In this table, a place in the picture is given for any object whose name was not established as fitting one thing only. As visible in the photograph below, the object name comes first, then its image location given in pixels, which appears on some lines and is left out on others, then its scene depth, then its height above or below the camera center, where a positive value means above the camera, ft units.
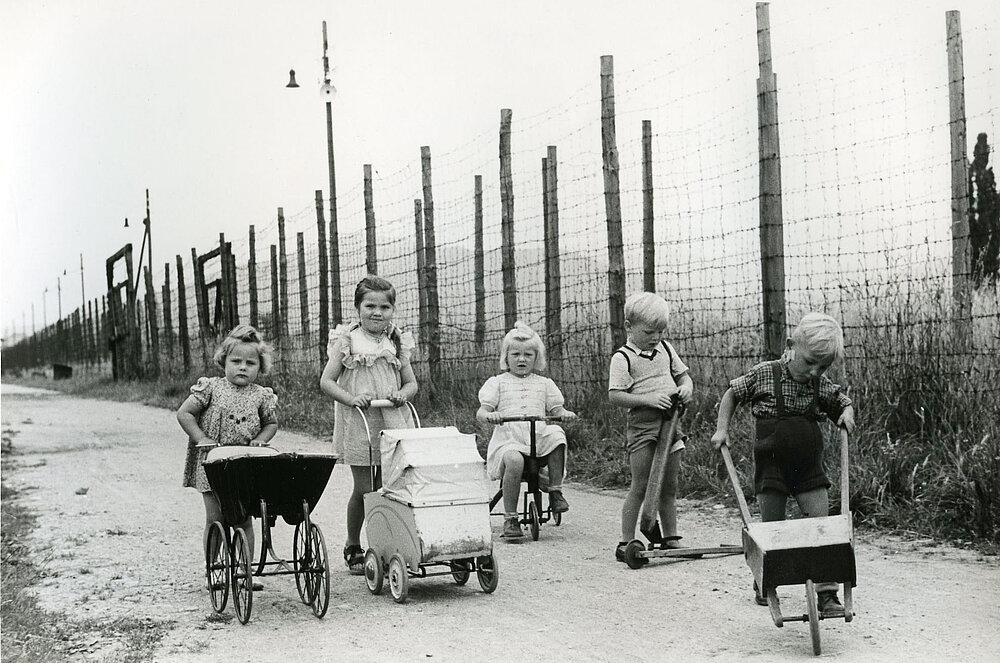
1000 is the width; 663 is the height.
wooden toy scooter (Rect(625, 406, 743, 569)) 19.75 -3.32
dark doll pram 16.75 -2.34
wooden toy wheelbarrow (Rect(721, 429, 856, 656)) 14.57 -2.93
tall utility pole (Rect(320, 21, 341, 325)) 55.57 +4.95
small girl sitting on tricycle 23.56 -1.51
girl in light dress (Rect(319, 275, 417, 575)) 20.43 -0.67
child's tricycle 23.12 -3.10
